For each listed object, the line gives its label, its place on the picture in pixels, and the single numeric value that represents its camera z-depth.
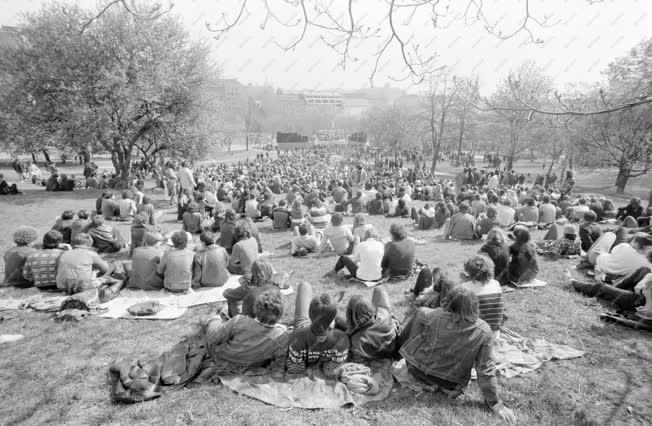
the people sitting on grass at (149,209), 9.08
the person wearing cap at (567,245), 7.01
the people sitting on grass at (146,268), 5.37
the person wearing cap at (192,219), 8.73
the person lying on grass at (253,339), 3.43
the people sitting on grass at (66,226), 7.10
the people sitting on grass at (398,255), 5.77
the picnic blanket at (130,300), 4.76
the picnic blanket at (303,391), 3.17
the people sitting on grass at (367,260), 5.71
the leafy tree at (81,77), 14.16
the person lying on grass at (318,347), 3.42
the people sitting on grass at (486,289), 3.72
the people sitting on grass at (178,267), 5.27
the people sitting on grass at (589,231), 7.17
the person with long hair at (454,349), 3.01
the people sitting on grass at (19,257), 5.36
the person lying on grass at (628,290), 4.30
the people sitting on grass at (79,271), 5.06
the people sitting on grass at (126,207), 10.41
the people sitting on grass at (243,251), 5.64
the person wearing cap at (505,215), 9.77
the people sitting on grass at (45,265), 5.23
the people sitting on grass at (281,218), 9.75
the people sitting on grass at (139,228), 6.64
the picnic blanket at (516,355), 3.45
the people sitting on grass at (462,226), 8.58
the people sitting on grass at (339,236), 7.04
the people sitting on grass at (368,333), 3.55
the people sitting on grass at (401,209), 11.73
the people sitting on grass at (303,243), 7.44
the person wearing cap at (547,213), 10.09
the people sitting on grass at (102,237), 7.14
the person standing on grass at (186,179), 12.20
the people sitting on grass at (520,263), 5.40
